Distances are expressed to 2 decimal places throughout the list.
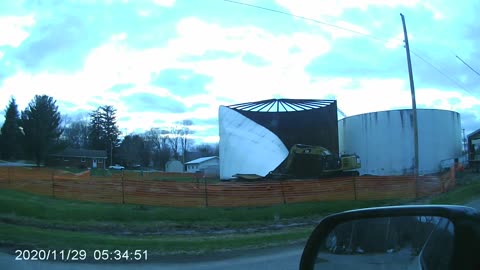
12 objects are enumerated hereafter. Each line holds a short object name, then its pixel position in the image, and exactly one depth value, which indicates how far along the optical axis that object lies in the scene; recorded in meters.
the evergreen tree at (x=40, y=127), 76.00
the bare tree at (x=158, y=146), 131.00
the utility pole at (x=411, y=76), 25.34
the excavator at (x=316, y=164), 36.03
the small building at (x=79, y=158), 90.25
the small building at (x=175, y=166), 109.50
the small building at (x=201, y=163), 101.31
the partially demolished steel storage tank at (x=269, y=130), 46.81
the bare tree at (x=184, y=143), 145.70
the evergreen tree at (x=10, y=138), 89.33
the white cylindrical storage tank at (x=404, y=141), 46.91
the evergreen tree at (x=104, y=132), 123.12
